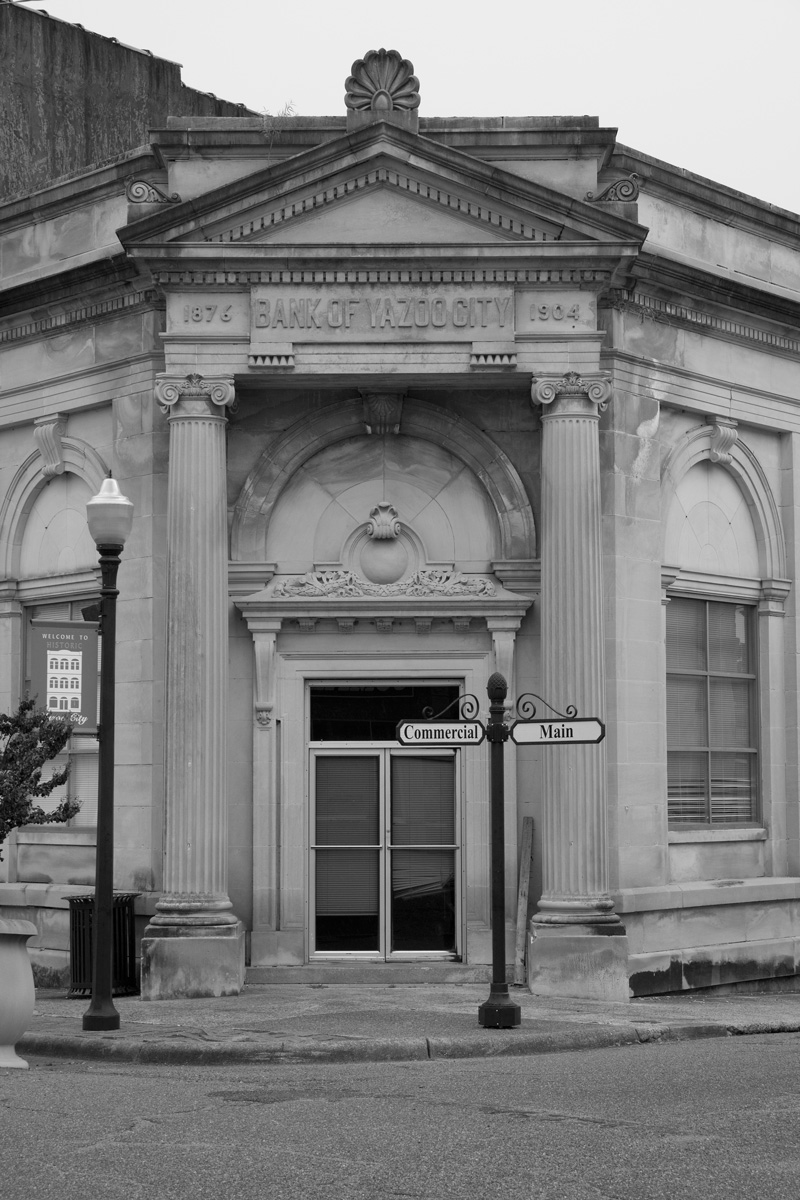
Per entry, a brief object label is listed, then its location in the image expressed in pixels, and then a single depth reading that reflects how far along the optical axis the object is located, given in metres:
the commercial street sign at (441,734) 13.76
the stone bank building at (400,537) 15.98
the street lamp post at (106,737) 13.29
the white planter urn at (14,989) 11.56
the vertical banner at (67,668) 14.34
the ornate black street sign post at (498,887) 13.05
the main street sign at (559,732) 13.48
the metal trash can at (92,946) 16.19
